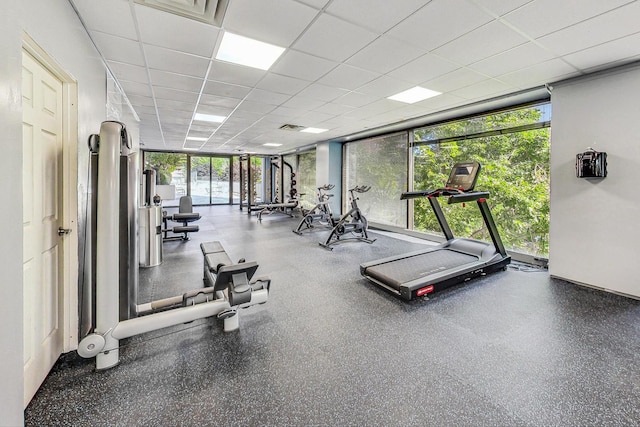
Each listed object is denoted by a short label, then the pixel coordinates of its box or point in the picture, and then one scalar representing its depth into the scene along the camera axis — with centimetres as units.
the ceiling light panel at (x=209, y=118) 570
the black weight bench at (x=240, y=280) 213
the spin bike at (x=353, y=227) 569
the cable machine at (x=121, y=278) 180
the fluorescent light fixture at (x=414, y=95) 403
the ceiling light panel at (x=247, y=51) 270
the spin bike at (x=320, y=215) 716
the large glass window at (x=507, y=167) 445
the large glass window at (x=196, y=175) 1245
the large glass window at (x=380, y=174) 689
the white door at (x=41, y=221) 154
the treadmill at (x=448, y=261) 313
